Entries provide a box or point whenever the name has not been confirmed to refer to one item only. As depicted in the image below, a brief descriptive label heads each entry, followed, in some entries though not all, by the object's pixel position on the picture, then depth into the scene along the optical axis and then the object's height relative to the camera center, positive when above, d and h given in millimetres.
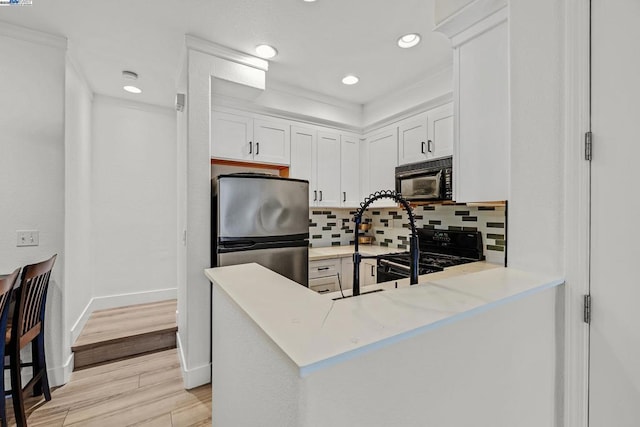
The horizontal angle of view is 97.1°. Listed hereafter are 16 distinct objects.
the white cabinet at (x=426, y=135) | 2562 +756
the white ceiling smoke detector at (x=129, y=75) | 2560 +1250
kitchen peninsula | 584 -361
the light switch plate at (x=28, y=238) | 2002 -195
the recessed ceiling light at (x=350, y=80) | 2742 +1312
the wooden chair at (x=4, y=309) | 1477 -527
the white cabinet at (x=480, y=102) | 1434 +609
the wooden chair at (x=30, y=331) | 1640 -758
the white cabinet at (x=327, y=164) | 3105 +557
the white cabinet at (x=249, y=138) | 2553 +712
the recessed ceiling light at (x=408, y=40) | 2092 +1306
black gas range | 2404 -392
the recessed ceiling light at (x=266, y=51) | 2199 +1283
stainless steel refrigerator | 2156 -87
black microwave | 2371 +299
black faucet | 1084 -137
